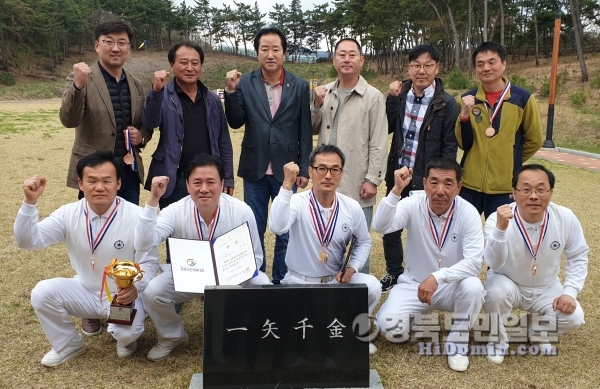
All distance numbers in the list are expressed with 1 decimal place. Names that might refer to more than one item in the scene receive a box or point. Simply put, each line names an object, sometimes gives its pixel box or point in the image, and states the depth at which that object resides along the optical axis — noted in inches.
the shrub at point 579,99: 751.7
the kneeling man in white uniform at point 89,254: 126.9
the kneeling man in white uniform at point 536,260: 130.9
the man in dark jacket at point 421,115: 162.2
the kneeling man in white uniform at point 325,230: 136.1
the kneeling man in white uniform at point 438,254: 133.3
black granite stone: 111.7
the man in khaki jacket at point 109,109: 151.4
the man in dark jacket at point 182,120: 155.3
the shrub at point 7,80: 1834.6
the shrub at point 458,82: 974.4
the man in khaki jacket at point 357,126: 163.6
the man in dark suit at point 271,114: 162.2
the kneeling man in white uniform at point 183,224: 128.0
